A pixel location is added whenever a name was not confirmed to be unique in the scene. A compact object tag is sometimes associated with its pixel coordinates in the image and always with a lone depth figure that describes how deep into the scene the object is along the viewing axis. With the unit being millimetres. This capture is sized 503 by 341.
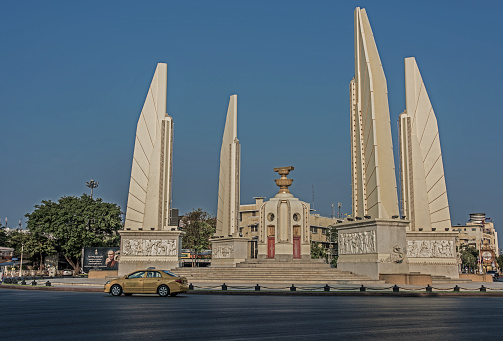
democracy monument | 30641
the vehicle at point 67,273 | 51956
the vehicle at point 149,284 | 19172
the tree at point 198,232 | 68375
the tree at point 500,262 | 117325
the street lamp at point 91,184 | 70469
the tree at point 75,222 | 51250
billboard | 43531
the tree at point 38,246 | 53062
